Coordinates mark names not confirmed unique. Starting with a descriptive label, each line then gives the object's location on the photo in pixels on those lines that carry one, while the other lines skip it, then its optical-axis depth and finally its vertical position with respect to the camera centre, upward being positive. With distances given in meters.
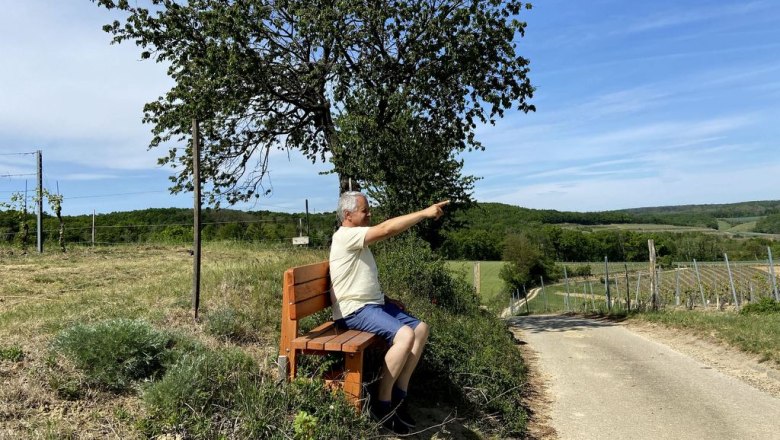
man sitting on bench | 3.94 -0.51
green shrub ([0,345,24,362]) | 3.99 -0.80
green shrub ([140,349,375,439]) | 3.34 -1.06
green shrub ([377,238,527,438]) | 5.32 -1.35
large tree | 12.95 +3.98
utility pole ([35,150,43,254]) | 16.17 +1.68
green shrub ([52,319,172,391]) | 3.82 -0.79
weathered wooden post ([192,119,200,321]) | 5.79 +0.21
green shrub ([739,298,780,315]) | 14.26 -2.03
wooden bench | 3.81 -0.72
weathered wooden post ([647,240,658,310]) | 17.17 -1.65
